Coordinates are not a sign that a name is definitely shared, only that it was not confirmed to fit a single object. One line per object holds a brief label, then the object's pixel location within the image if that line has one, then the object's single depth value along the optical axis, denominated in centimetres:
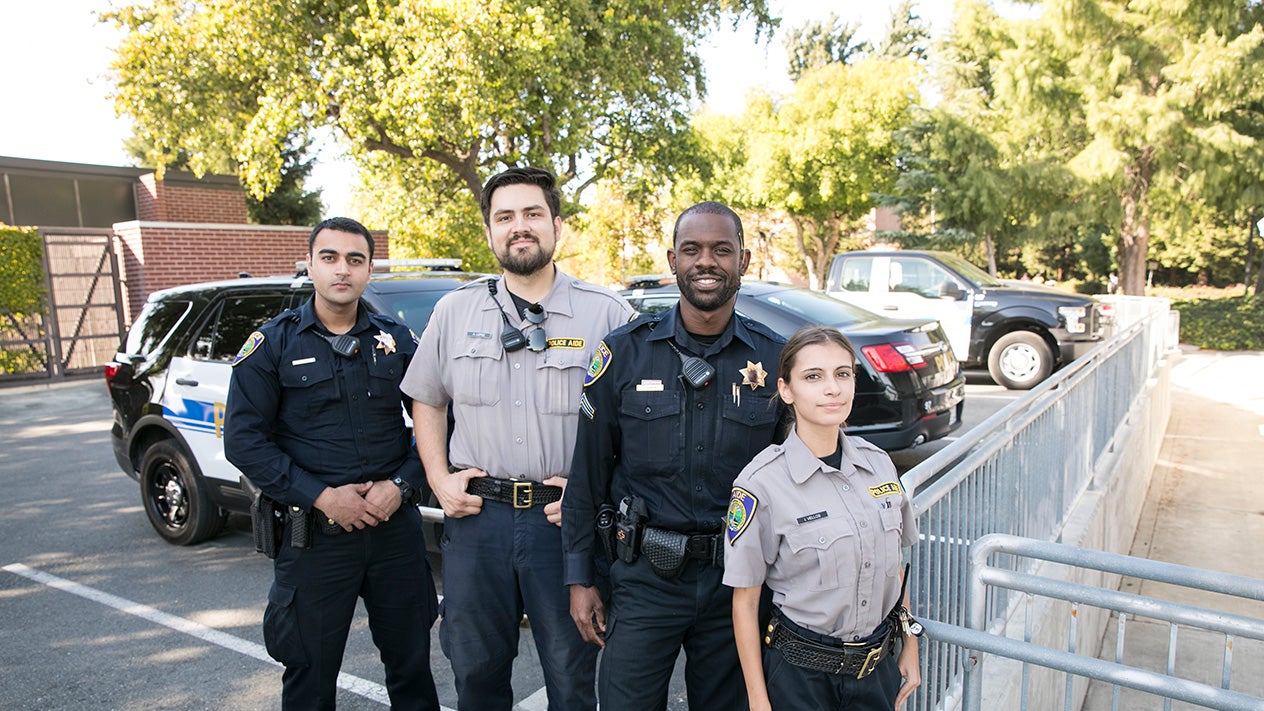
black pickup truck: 1108
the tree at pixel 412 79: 1254
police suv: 518
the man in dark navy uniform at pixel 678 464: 225
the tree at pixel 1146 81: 1848
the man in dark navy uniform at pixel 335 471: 293
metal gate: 1521
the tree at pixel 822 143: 2980
